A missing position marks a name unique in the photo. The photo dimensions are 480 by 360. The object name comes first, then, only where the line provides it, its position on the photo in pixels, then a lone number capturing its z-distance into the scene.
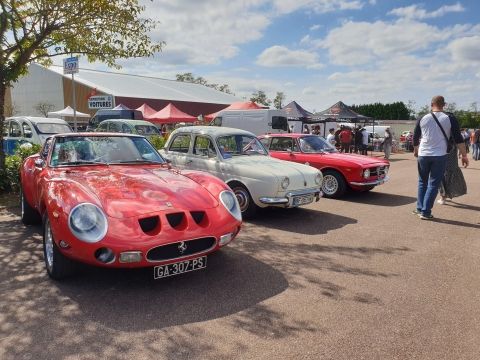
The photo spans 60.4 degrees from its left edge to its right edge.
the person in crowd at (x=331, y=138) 18.34
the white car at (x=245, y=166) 6.53
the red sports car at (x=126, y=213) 3.57
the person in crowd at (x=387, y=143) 20.53
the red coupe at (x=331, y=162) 8.79
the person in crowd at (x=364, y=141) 19.31
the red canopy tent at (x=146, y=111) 27.83
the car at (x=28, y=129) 13.02
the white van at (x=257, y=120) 19.52
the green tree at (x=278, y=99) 83.59
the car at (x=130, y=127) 17.83
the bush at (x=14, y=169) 8.27
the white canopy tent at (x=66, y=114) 28.54
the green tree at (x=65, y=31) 7.99
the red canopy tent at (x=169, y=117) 26.25
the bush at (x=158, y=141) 13.66
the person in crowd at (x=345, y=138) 17.86
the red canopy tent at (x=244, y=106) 22.44
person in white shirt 6.63
